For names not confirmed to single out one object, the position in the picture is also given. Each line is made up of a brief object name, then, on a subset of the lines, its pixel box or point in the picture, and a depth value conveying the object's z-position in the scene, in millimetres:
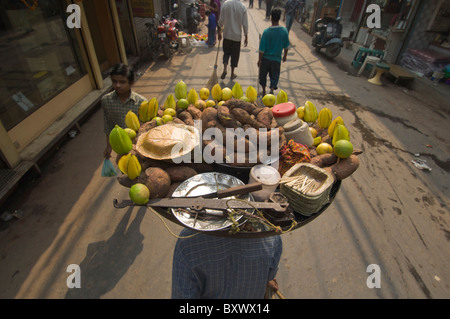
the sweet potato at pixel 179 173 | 1559
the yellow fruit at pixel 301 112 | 2212
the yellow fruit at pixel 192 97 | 2273
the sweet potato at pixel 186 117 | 1959
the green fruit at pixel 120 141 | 1539
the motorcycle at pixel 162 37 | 8344
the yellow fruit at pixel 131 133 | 1832
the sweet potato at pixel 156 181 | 1425
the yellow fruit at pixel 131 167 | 1467
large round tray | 1287
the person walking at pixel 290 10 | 11327
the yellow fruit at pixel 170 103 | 2219
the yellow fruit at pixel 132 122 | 1931
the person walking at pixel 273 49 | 5391
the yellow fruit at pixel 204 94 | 2424
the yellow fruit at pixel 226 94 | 2340
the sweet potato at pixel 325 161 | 1720
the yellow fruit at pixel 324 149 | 1807
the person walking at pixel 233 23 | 6391
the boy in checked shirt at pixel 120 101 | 2617
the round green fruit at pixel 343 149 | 1637
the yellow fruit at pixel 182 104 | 2135
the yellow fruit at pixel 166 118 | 1947
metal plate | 1284
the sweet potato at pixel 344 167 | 1633
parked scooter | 9578
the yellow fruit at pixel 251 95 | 2397
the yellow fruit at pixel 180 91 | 2318
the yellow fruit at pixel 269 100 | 2214
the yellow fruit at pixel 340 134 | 1793
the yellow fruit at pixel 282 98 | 2301
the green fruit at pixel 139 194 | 1312
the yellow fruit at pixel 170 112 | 2072
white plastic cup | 1436
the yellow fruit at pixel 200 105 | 2252
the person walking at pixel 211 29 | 9766
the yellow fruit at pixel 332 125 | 1971
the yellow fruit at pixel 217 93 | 2363
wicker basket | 1371
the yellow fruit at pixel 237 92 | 2344
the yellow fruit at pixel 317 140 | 1990
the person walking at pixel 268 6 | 16263
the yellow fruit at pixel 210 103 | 2239
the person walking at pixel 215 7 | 10009
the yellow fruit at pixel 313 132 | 2072
